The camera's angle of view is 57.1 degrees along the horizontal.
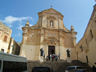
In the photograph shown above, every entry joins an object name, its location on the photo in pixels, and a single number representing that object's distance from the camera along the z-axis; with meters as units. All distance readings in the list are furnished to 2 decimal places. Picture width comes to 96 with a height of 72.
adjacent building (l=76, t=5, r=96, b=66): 12.52
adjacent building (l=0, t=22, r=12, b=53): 19.42
